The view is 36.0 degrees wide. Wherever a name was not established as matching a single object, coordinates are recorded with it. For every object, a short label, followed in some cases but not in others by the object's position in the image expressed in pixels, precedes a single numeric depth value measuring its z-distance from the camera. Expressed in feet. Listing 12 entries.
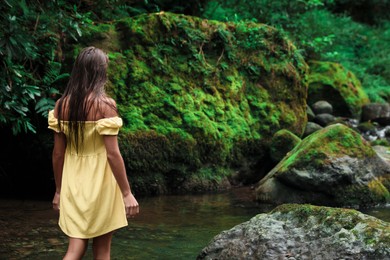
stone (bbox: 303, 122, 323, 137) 38.42
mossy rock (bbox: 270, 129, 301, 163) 31.86
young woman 12.65
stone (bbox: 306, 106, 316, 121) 43.82
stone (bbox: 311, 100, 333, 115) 46.47
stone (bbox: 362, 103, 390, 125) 48.29
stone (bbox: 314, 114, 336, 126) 43.45
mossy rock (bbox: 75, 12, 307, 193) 28.48
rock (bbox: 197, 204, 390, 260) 14.20
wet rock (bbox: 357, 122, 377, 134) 44.73
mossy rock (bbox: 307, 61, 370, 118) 48.80
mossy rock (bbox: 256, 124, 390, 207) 26.20
